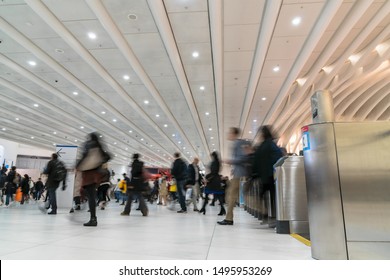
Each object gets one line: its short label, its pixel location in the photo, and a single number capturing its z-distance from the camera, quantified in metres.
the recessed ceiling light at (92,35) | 8.05
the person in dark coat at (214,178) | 5.58
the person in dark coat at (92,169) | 4.04
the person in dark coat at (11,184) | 9.76
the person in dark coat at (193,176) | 7.20
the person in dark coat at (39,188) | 14.51
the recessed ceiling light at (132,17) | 7.20
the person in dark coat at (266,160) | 3.89
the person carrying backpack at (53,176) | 6.10
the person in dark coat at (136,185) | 5.80
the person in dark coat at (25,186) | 11.38
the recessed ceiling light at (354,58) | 10.37
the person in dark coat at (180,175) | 6.82
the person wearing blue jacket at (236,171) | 4.18
